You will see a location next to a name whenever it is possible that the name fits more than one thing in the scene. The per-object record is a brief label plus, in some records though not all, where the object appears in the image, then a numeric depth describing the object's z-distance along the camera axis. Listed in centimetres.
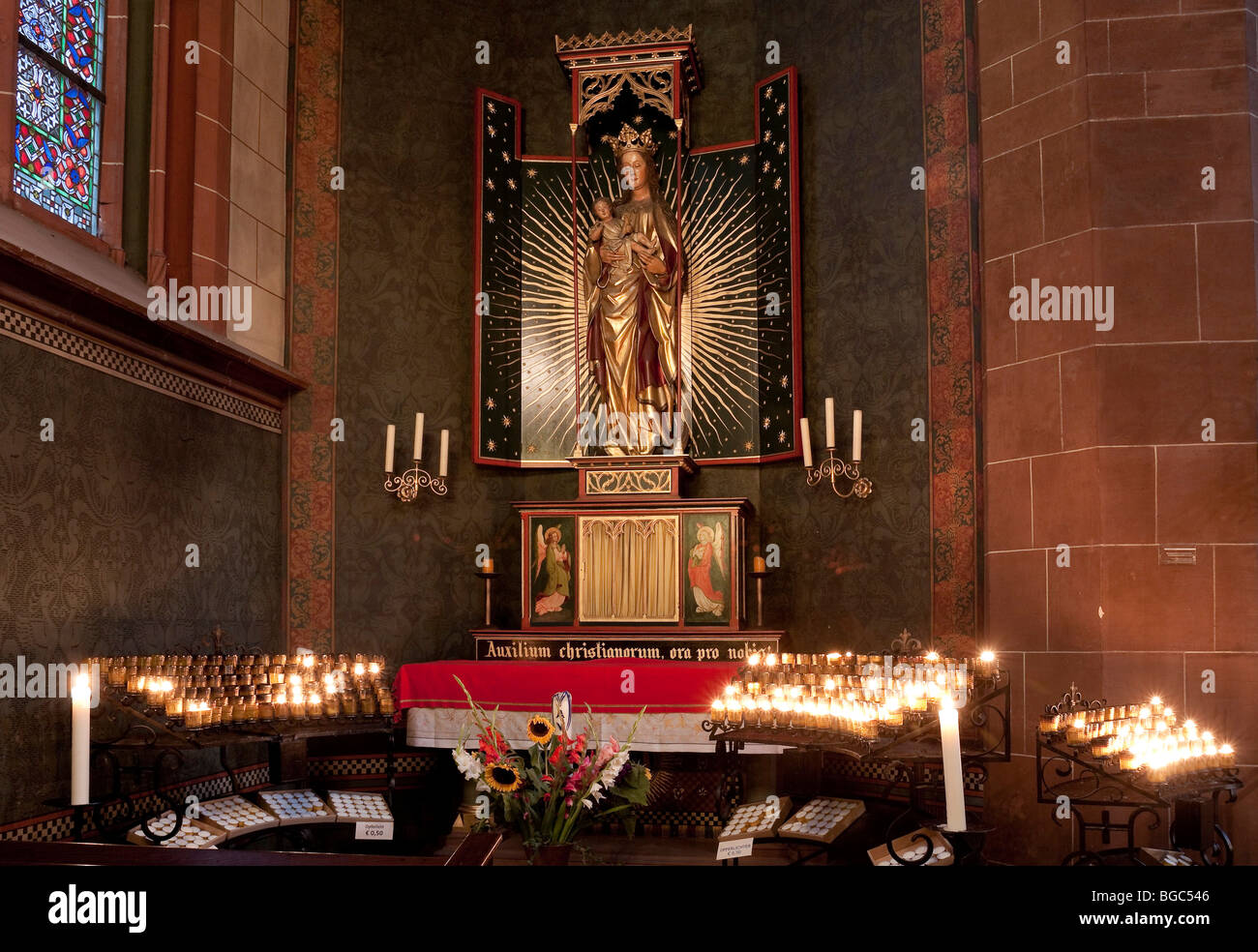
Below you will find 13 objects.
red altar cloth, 734
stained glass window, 704
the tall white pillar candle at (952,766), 309
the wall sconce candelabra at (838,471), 895
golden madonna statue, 966
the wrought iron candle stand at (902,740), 484
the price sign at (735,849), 495
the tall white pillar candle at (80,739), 357
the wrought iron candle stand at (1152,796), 445
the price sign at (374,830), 638
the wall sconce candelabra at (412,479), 949
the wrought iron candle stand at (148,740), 574
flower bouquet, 456
